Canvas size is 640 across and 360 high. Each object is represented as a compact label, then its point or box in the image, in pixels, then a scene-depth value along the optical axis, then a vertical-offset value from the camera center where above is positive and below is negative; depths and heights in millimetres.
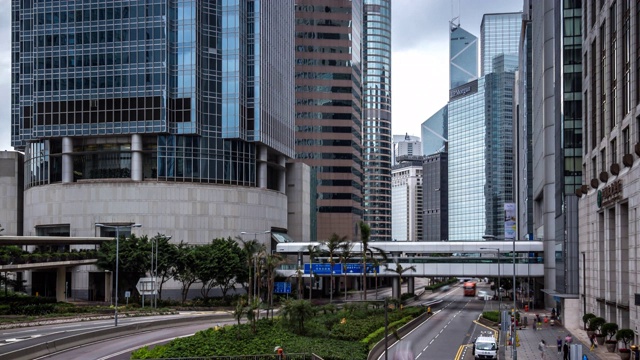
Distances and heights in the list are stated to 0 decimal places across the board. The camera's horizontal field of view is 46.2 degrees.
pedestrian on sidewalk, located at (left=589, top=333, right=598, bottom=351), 60344 -9745
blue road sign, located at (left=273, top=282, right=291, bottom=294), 115125 -9997
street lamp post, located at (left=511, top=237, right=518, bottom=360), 49750 -8844
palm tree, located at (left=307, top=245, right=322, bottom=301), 104438 -4283
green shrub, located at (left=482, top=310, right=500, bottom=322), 85250 -10989
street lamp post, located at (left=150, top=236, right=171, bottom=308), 91794 -5696
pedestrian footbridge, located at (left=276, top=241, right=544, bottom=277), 108625 -5667
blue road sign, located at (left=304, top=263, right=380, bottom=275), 109375 -6877
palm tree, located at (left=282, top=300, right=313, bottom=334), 60875 -7370
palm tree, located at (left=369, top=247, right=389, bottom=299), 91381 -4888
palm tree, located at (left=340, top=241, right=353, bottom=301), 94656 -3826
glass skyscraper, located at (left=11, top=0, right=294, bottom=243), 120938 +17457
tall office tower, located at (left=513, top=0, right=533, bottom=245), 154750 +23569
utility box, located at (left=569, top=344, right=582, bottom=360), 36562 -6407
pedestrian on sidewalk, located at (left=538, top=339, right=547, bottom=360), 53619 -9203
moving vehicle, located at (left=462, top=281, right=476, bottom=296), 154875 -14189
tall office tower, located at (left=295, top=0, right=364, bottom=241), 199500 +18266
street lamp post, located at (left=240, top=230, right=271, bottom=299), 98375 -6307
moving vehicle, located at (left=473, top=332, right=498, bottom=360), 53781 -9217
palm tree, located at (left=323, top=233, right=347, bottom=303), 91312 -2602
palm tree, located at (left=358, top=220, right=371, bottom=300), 87875 -1100
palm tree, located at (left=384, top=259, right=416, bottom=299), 107375 -7013
